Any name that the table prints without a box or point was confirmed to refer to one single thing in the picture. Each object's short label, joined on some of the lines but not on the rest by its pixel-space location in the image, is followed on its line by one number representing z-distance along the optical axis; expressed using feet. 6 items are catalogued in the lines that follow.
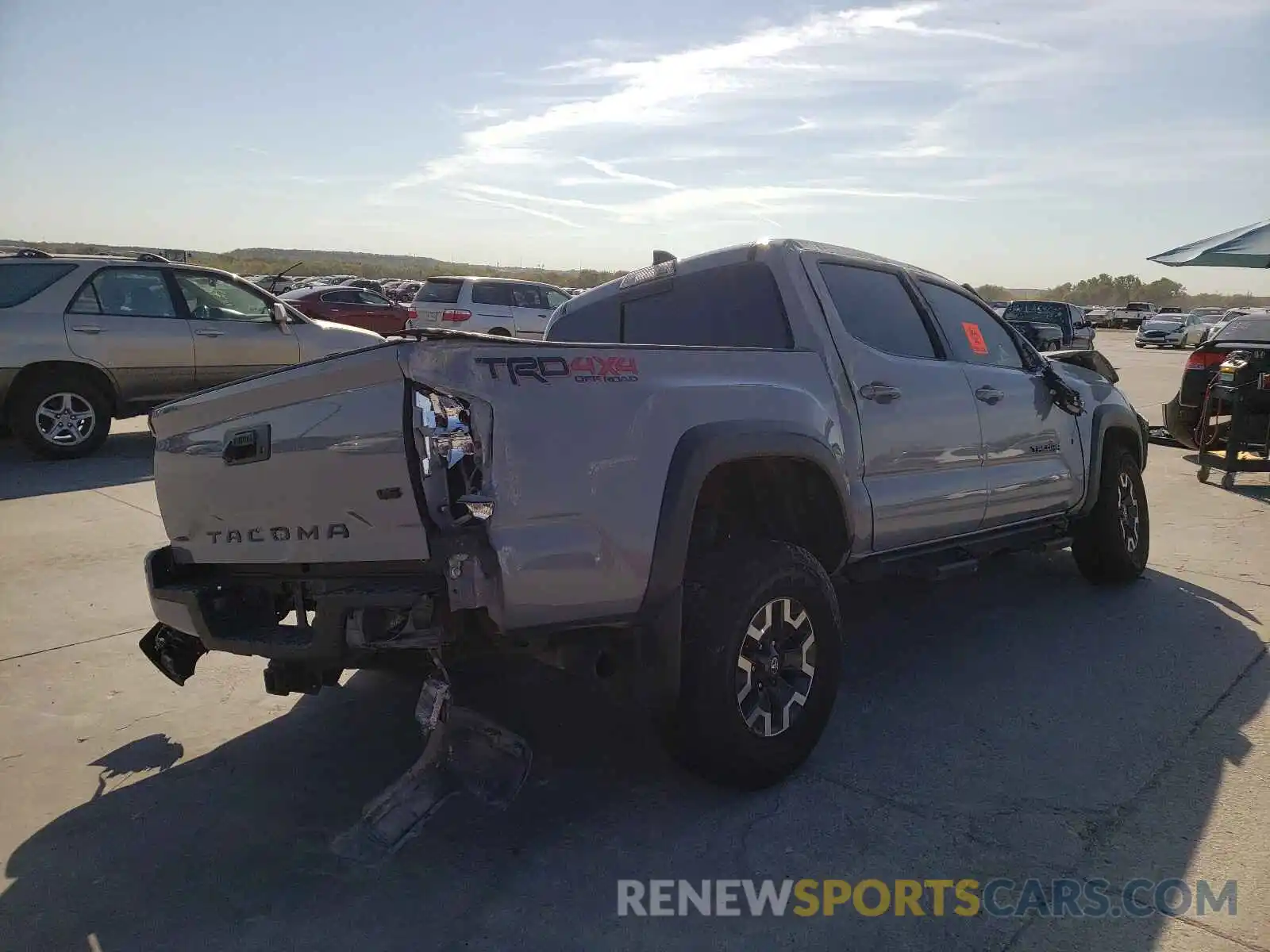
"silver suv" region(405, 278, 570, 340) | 58.65
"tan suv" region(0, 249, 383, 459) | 30.32
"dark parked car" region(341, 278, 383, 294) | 136.40
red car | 75.82
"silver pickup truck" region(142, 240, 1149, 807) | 9.33
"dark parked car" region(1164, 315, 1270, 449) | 31.55
